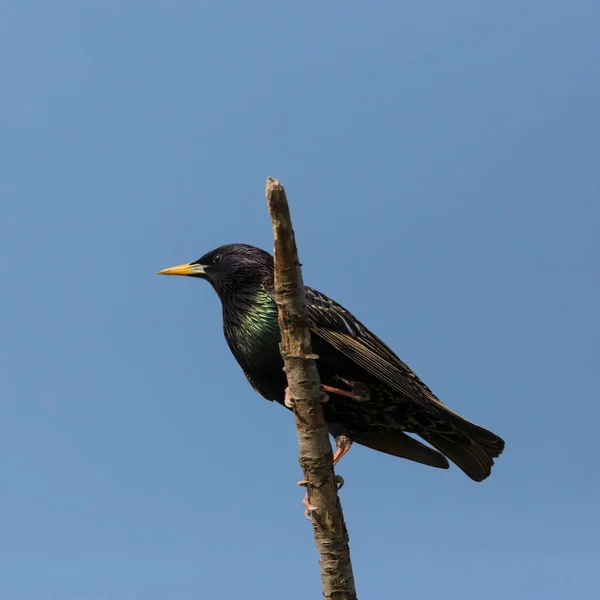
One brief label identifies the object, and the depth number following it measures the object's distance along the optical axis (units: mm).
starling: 11133
